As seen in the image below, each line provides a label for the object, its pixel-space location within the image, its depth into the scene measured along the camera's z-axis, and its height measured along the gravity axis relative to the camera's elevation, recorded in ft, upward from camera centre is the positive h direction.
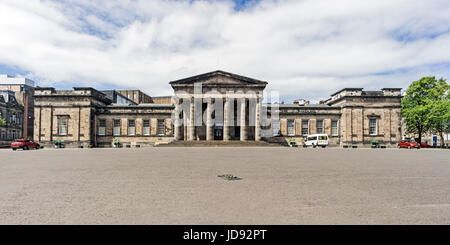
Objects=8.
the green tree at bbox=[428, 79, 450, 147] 141.52 +12.60
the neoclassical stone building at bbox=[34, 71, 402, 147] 153.07 +7.88
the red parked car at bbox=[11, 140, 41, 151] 109.19 -7.11
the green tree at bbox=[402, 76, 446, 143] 147.91 +16.47
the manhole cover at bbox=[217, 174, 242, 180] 29.96 -5.54
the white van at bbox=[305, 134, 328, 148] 143.13 -5.74
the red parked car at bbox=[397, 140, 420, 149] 136.36 -7.34
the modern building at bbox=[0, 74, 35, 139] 199.82 +21.21
